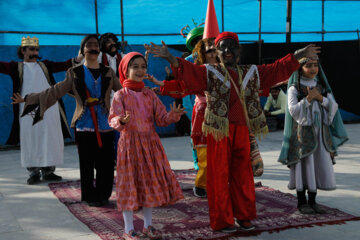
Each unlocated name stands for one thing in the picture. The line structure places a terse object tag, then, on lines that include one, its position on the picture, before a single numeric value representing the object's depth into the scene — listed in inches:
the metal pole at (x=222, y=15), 437.1
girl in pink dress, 146.1
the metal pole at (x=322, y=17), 480.7
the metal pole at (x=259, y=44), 452.1
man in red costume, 151.6
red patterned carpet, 153.6
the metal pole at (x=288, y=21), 470.3
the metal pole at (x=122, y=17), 397.1
